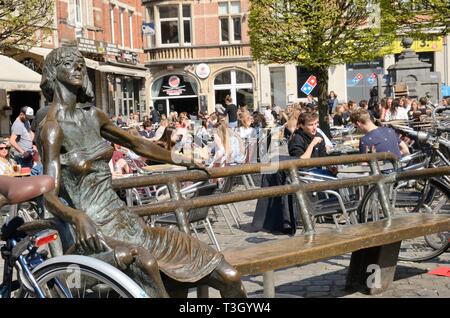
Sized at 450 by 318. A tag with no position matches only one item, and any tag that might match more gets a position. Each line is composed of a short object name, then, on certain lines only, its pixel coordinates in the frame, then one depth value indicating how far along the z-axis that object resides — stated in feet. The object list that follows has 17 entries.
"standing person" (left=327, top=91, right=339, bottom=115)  88.97
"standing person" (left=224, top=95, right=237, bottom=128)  74.78
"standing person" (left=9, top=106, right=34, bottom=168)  47.67
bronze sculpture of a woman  12.09
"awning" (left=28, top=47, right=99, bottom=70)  86.02
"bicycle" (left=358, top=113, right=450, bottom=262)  22.26
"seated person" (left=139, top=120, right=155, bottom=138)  65.02
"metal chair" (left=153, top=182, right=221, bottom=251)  23.79
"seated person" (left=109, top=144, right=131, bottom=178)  36.21
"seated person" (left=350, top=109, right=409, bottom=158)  29.17
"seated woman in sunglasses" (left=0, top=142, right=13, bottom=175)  35.78
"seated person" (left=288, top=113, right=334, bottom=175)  30.04
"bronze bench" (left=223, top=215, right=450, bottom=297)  14.65
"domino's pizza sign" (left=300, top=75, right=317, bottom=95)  76.69
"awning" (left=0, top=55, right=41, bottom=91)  59.47
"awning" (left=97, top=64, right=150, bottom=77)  107.24
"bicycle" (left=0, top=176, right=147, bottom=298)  9.91
